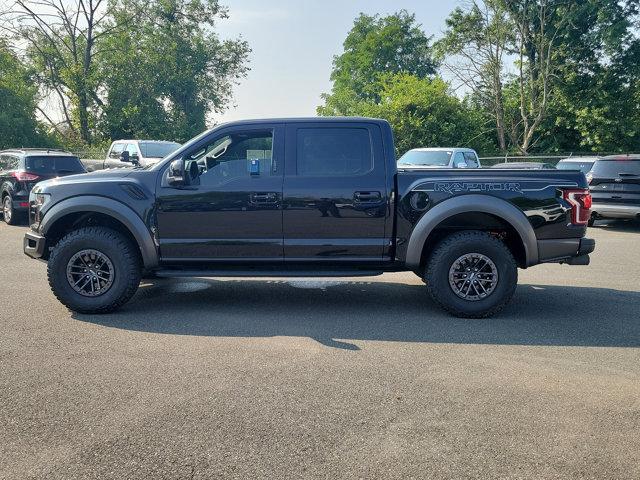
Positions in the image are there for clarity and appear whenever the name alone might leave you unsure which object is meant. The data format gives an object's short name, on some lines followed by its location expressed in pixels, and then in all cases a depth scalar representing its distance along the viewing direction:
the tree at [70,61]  36.66
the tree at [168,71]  39.50
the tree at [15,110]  30.02
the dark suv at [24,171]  13.25
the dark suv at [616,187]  12.93
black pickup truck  5.75
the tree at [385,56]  53.56
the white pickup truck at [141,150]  16.48
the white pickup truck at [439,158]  15.44
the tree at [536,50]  30.80
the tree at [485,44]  31.95
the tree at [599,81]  29.92
